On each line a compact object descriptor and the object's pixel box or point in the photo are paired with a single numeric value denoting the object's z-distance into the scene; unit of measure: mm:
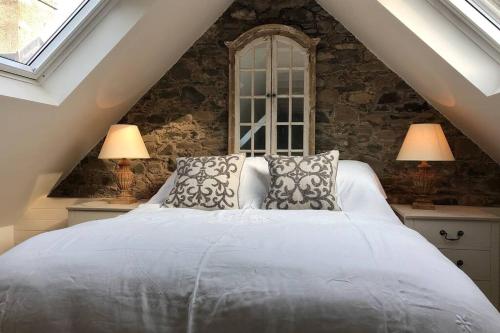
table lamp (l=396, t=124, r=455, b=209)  2822
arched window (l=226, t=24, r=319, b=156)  3385
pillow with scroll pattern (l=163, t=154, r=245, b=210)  2637
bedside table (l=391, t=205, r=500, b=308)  2584
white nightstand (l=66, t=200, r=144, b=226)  3073
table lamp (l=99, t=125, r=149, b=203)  3189
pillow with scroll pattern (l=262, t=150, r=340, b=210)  2488
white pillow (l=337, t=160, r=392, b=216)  2543
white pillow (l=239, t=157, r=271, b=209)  2736
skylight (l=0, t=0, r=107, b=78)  2293
